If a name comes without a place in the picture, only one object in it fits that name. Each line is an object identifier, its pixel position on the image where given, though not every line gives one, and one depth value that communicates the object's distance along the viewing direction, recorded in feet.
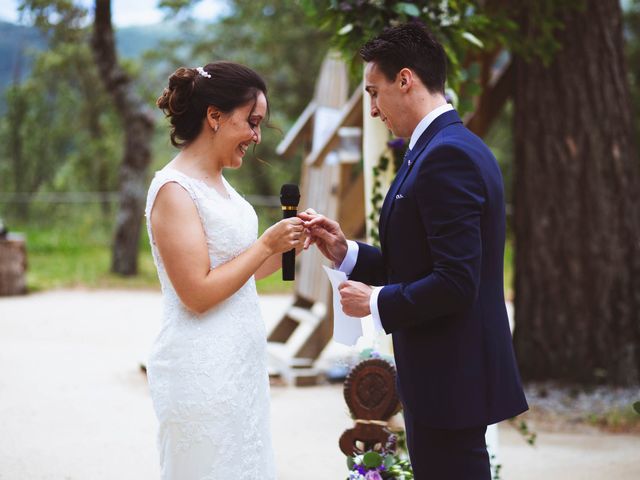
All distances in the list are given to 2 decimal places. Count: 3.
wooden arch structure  20.30
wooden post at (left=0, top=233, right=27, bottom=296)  33.60
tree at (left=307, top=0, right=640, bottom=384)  19.84
